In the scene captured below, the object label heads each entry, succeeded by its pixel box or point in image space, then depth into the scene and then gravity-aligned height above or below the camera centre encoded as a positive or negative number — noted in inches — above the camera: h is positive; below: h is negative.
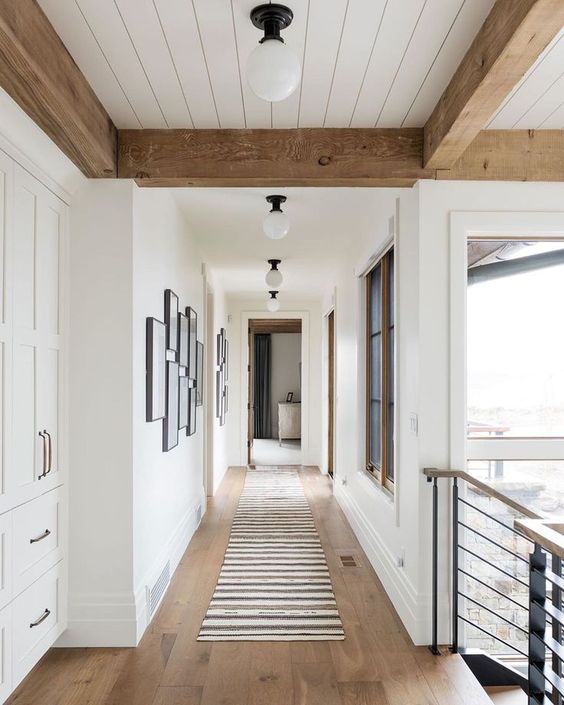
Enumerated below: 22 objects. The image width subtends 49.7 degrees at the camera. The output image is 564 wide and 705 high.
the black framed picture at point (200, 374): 198.7 -1.1
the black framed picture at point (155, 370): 123.6 +0.2
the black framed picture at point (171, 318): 142.3 +12.8
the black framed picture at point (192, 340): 177.8 +9.4
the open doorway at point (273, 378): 515.2 -5.9
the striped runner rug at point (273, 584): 118.8 -50.5
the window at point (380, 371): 155.3 +0.1
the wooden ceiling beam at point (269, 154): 111.8 +40.0
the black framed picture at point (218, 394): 265.6 -10.2
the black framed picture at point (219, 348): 274.4 +10.5
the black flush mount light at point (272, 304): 274.4 +30.2
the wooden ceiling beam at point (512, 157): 113.9 +40.2
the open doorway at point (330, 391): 295.0 -9.7
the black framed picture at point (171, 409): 141.5 -9.3
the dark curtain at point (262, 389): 514.9 -15.2
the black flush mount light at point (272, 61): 69.7 +35.6
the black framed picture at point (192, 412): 178.7 -12.5
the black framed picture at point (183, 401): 159.6 -8.2
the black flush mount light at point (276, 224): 144.1 +34.9
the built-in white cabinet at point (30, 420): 86.9 -7.8
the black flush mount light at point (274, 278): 221.1 +33.7
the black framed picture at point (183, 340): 158.6 +8.5
